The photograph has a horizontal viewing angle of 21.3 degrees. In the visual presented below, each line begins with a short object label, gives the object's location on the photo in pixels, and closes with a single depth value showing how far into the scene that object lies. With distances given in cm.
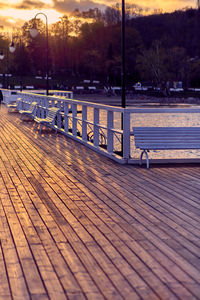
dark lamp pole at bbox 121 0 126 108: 1123
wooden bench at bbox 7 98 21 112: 2985
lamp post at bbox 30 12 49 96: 2378
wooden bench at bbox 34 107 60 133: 1661
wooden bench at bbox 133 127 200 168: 988
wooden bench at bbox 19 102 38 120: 2146
